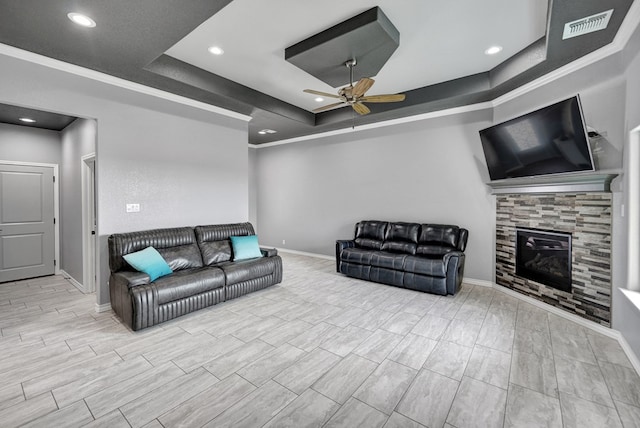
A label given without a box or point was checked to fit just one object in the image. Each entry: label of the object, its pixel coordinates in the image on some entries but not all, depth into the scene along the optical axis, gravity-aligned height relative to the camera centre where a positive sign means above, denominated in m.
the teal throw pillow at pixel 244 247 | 4.44 -0.59
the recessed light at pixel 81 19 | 2.45 +1.66
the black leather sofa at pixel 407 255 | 4.20 -0.74
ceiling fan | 3.17 +1.36
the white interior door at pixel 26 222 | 4.96 -0.22
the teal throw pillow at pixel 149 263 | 3.35 -0.63
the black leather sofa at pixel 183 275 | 3.11 -0.82
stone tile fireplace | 3.09 -0.46
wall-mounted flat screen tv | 2.97 +0.81
